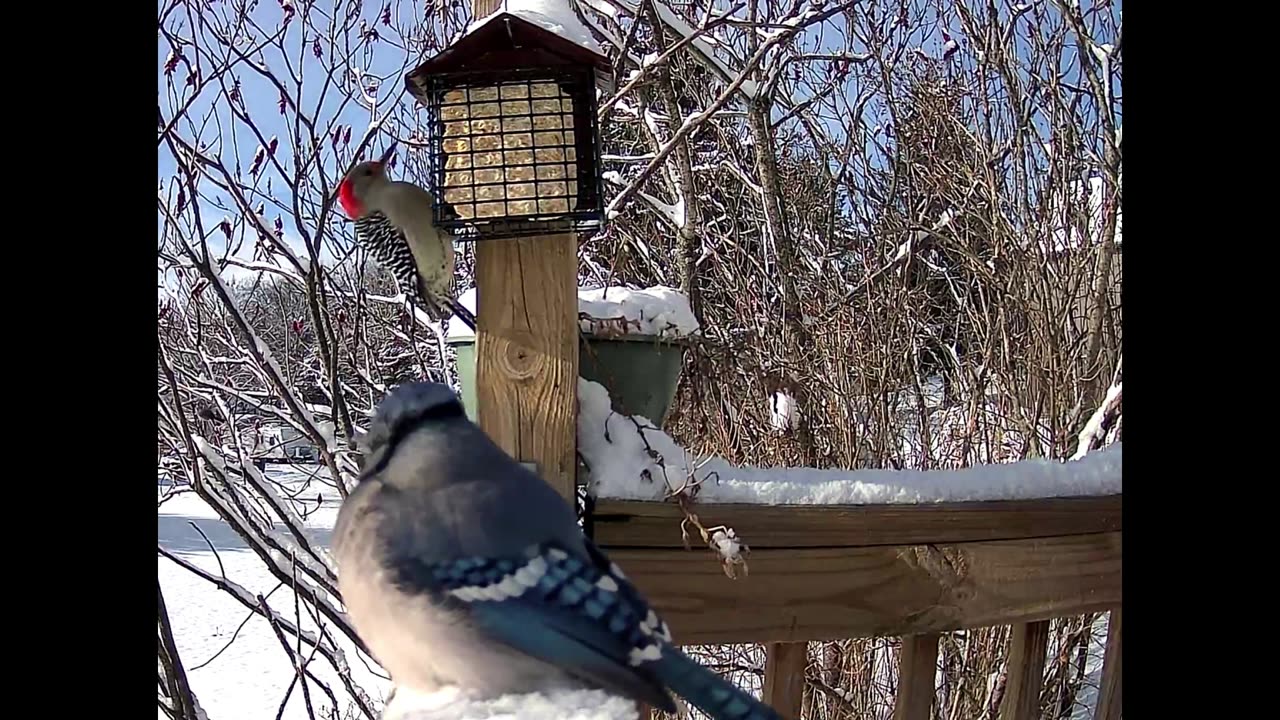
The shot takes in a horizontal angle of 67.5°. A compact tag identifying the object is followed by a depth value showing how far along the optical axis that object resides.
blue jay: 0.38
